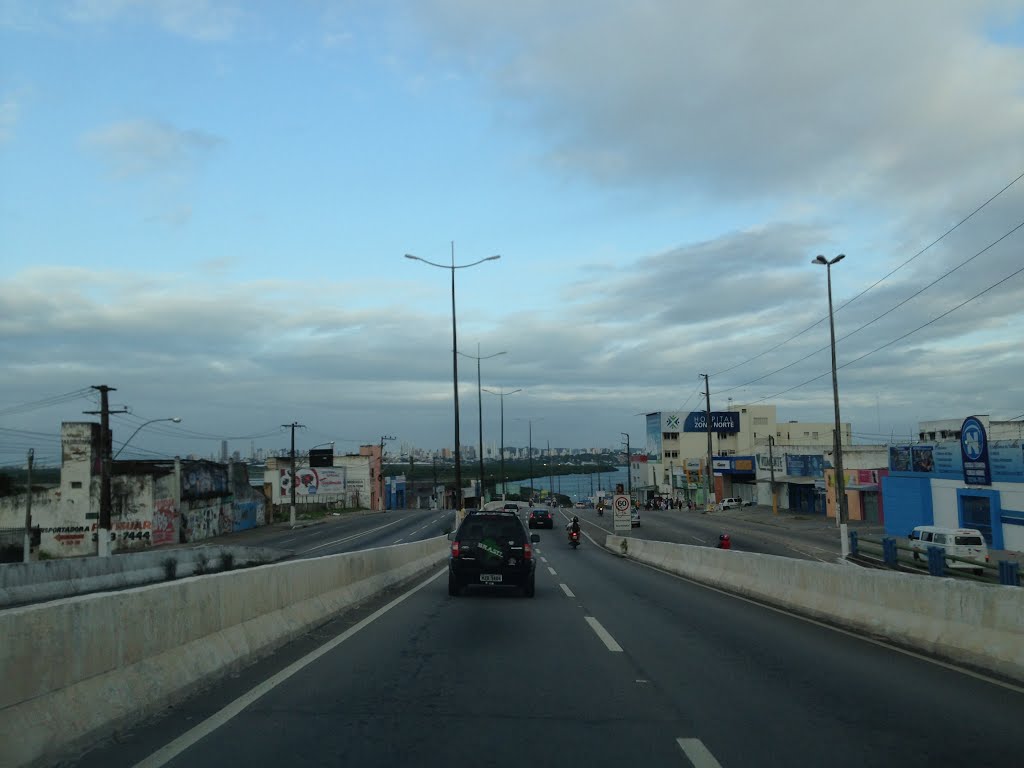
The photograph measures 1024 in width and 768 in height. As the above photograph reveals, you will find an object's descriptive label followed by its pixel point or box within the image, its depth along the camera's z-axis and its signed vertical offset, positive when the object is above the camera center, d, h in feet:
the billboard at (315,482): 360.48 -10.35
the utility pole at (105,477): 149.07 -2.62
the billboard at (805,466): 269.64 -6.31
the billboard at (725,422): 454.81 +13.60
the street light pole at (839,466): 121.48 -3.20
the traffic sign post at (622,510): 156.66 -10.88
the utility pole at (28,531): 158.92 -12.28
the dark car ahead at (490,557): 58.34 -6.95
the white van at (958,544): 109.70 -13.02
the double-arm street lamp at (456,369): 126.82 +12.46
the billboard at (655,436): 490.90 +7.41
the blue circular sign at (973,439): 142.00 +0.54
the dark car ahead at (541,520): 213.46 -16.68
